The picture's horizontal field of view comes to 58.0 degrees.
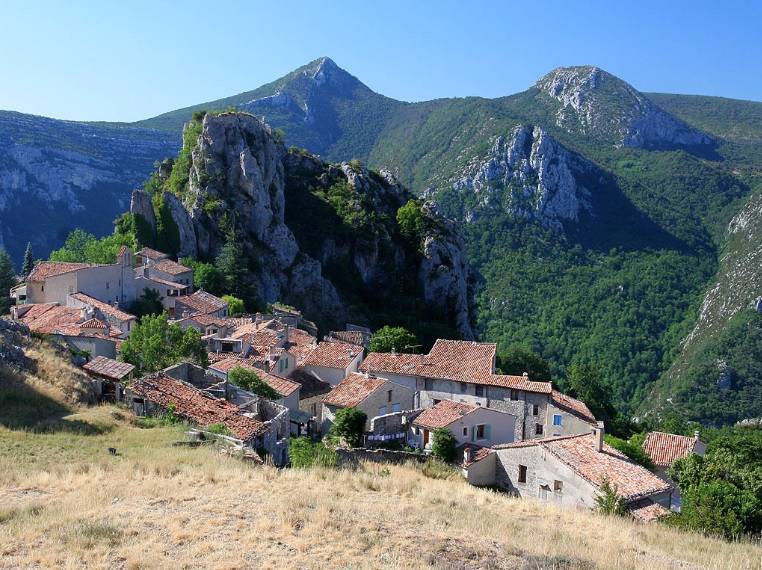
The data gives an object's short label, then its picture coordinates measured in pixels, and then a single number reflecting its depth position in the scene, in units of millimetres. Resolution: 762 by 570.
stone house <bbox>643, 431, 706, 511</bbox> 35406
